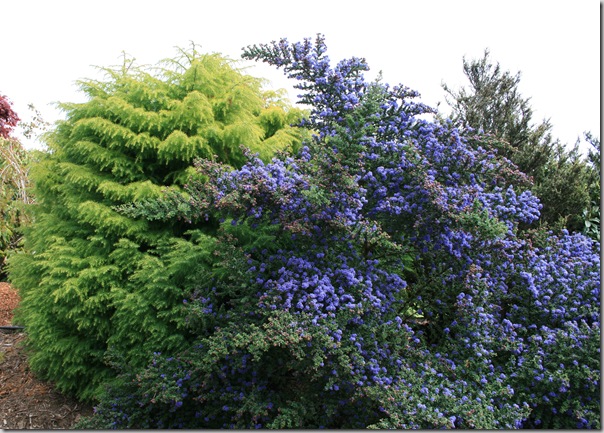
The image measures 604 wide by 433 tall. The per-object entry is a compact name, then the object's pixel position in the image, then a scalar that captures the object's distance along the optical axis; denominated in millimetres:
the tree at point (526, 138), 7918
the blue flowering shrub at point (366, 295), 3162
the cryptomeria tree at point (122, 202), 3854
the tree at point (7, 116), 12638
